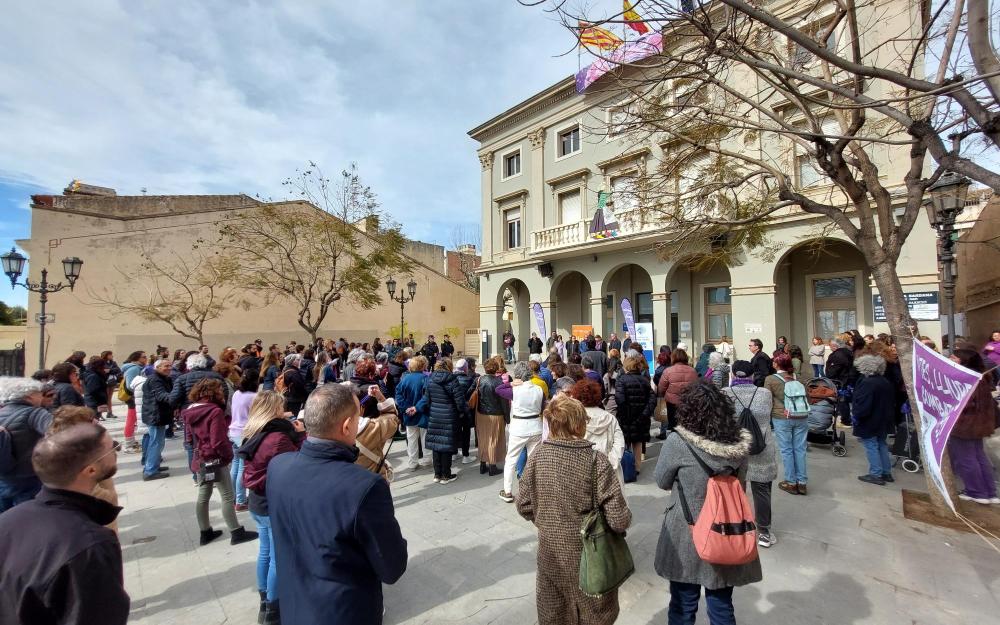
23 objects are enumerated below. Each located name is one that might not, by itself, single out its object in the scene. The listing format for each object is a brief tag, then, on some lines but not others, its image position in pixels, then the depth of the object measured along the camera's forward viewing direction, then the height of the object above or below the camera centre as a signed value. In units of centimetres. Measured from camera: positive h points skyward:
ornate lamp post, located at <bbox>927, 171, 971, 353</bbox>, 591 +165
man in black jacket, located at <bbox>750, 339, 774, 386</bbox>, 798 -70
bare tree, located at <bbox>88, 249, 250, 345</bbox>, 1866 +182
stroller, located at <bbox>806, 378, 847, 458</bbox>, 642 -128
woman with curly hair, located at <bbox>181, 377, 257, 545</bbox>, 405 -110
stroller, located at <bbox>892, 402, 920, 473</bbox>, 579 -173
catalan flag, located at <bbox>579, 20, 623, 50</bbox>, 409 +316
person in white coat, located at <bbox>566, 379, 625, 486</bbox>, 389 -87
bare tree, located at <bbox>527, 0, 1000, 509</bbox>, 332 +211
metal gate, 1463 -107
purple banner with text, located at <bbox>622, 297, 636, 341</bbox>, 1433 +41
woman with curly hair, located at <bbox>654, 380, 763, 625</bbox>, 236 -89
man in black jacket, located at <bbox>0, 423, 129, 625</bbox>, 140 -75
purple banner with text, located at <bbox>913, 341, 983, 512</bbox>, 284 -49
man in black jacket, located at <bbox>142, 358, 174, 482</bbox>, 608 -119
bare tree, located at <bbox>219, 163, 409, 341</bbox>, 1572 +329
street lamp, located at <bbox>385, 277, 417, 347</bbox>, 1748 +189
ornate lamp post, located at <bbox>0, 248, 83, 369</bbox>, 980 +146
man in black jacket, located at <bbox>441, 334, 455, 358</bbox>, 1711 -79
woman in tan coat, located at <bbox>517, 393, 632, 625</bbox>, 234 -100
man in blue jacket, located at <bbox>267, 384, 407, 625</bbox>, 173 -83
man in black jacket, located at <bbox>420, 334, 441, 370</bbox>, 1622 -75
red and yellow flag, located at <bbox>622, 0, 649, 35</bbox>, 370 +289
